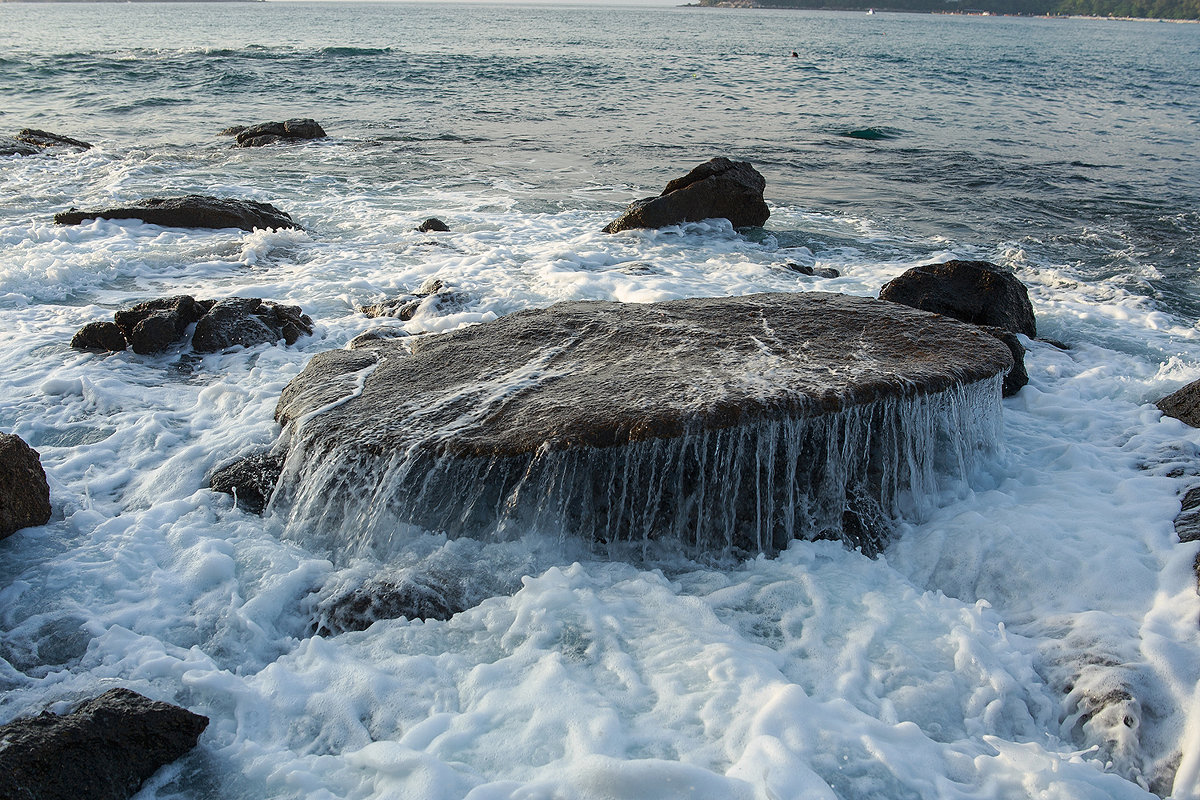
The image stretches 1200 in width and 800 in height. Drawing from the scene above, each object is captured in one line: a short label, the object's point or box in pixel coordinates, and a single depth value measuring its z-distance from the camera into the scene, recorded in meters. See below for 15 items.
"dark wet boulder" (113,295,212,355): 6.37
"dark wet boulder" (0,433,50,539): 4.02
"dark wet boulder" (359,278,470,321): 7.42
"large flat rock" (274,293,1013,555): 4.06
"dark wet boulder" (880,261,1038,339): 6.66
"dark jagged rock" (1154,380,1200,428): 5.23
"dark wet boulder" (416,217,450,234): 10.39
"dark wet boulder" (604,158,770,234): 10.54
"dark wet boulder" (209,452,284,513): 4.54
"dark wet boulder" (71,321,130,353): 6.43
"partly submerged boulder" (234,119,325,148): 16.80
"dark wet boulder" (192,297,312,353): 6.51
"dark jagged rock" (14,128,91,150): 15.54
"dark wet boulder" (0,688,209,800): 2.52
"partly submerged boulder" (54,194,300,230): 10.08
